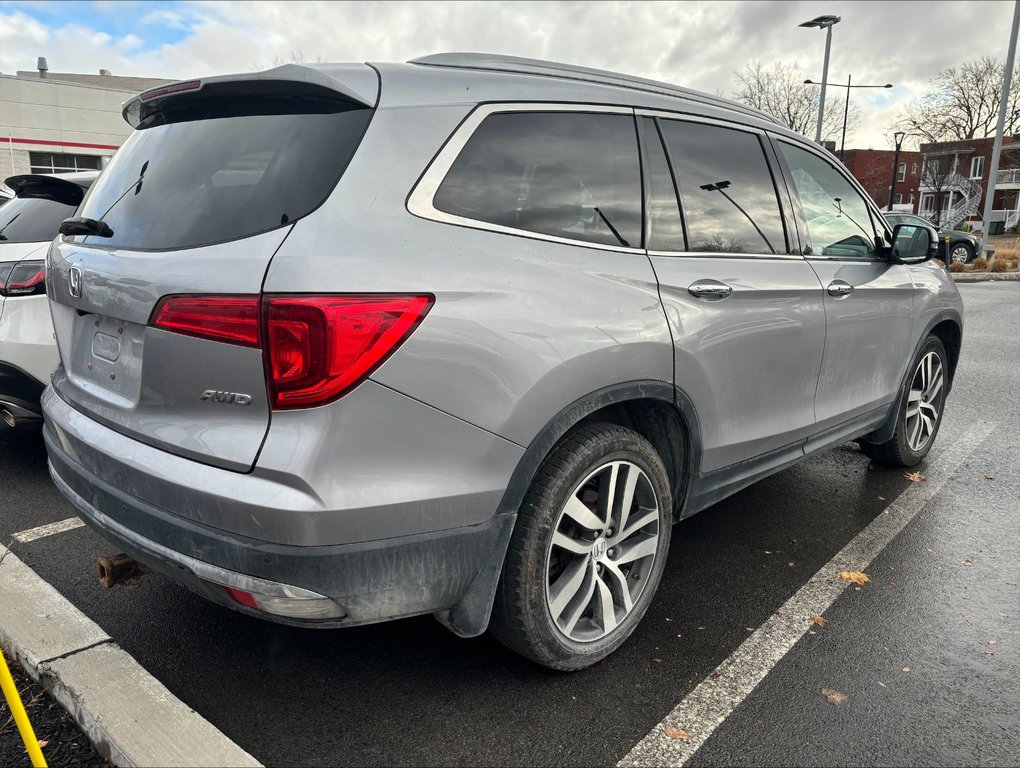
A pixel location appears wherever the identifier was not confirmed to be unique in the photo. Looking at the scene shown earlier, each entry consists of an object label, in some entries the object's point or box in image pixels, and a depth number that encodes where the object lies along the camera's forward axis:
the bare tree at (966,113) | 61.62
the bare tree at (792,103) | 49.28
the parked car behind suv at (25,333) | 3.98
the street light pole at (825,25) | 26.45
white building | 35.00
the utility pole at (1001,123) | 20.69
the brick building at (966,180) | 57.03
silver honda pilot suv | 1.92
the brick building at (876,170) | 69.31
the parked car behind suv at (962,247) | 28.22
